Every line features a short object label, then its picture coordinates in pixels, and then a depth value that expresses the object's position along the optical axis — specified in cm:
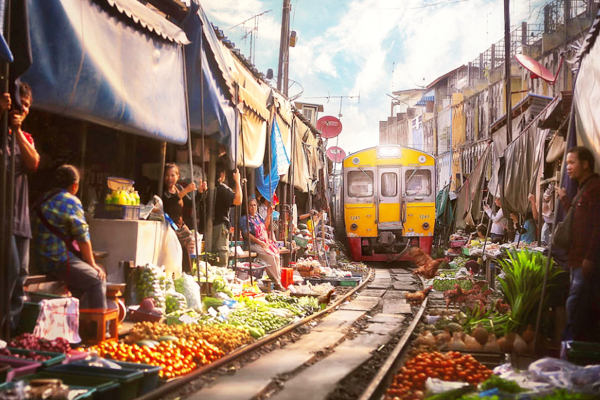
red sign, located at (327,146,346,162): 2564
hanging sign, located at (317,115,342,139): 2234
